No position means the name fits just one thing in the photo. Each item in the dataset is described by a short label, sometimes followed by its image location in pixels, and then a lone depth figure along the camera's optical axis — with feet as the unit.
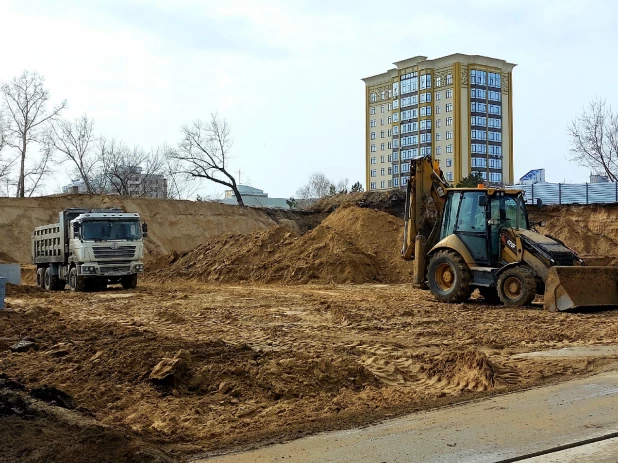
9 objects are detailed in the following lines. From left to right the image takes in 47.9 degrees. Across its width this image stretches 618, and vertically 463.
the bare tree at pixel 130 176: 178.09
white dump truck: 70.03
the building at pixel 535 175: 205.75
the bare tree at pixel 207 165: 156.97
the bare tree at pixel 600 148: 131.34
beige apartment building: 302.66
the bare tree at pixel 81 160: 166.71
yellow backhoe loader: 46.29
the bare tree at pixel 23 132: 150.51
